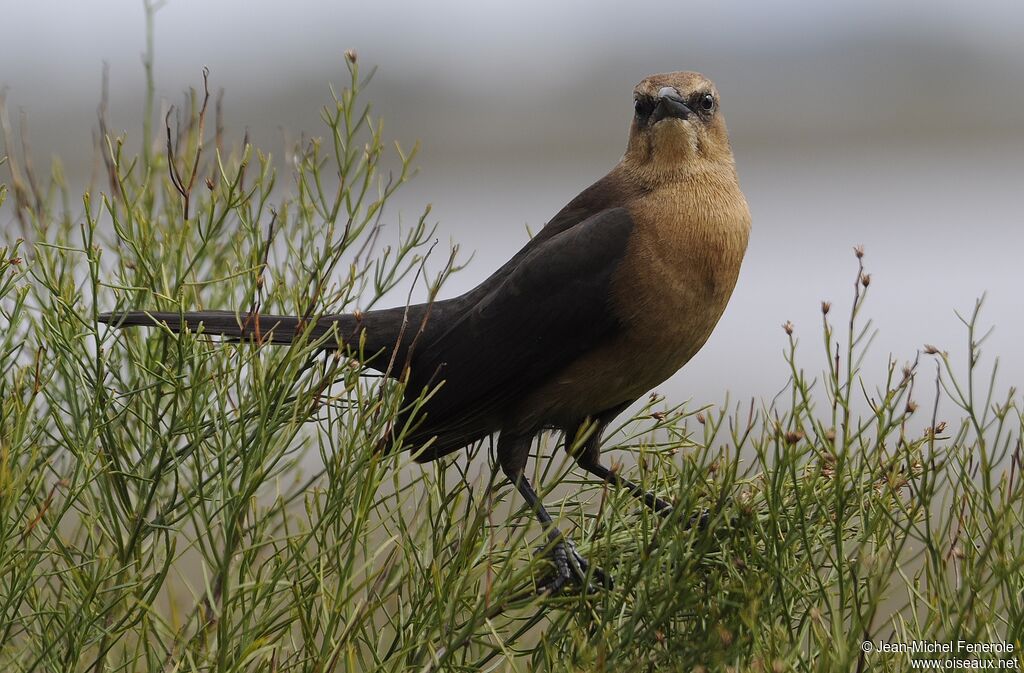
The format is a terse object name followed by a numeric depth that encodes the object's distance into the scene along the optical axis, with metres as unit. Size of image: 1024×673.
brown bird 6.25
